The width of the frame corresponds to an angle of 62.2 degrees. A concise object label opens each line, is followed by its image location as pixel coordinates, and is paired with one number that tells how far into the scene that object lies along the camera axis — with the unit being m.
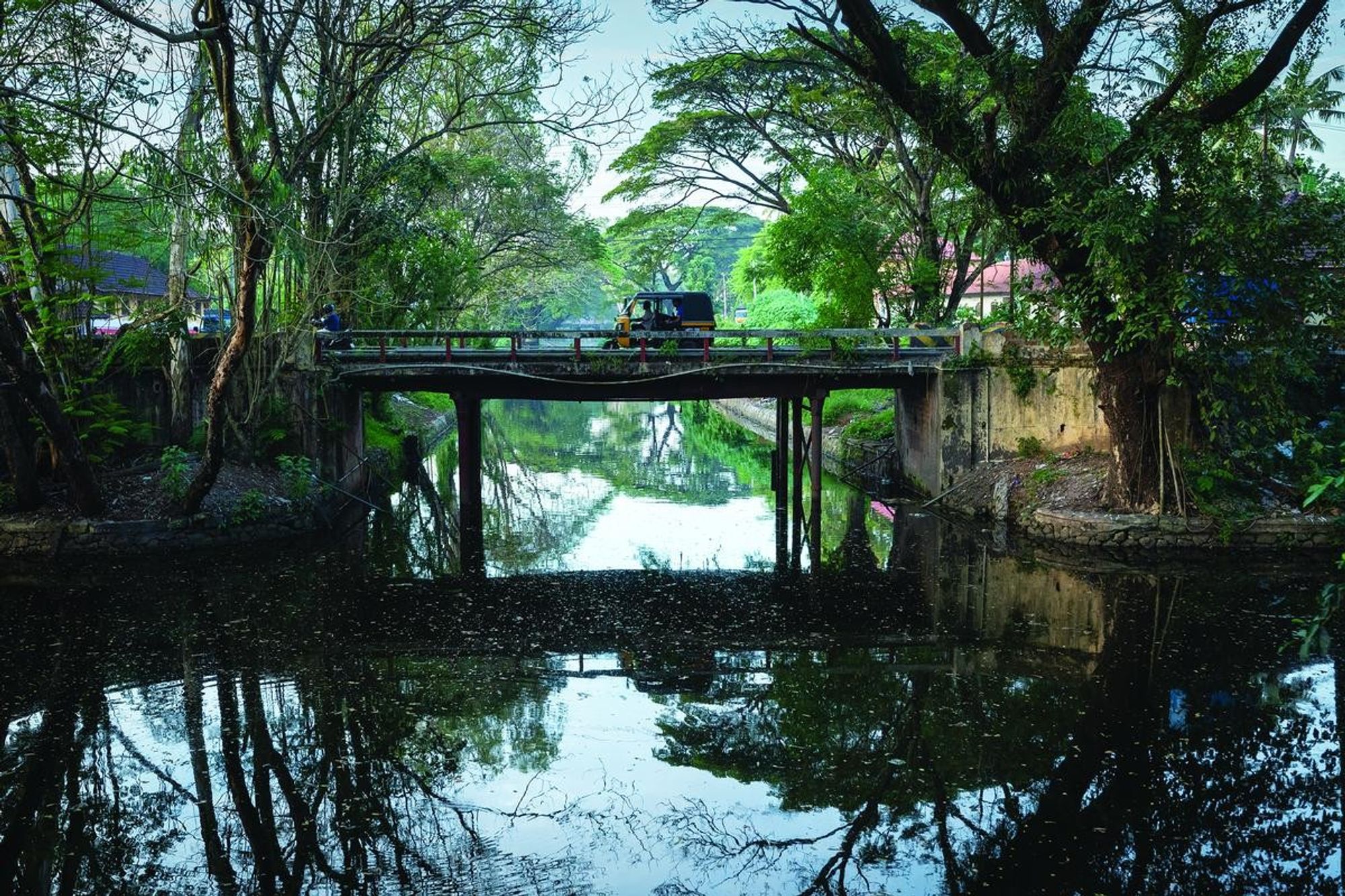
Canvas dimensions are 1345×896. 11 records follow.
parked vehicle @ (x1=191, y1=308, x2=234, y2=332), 22.62
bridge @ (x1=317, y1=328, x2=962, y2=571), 20.72
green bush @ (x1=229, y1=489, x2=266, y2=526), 18.12
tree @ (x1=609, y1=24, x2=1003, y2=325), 25.47
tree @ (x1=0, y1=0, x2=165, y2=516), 13.17
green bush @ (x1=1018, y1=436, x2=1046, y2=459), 20.73
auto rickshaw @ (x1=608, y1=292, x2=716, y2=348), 27.23
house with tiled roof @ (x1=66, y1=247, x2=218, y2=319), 17.28
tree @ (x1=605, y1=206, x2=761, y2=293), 31.88
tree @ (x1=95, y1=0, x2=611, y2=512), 14.27
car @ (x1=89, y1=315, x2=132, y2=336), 19.17
